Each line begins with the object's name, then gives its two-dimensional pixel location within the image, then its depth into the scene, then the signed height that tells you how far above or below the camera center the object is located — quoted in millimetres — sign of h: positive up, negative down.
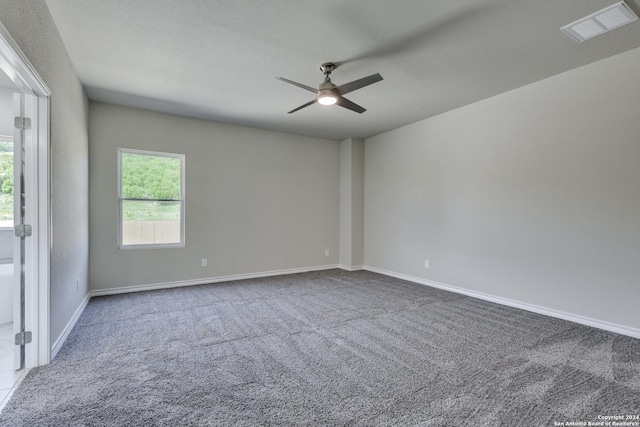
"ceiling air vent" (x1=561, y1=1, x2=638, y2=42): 2336 +1549
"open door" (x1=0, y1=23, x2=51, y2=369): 2314 -121
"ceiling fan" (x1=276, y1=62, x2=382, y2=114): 2766 +1165
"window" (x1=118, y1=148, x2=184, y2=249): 4598 +161
